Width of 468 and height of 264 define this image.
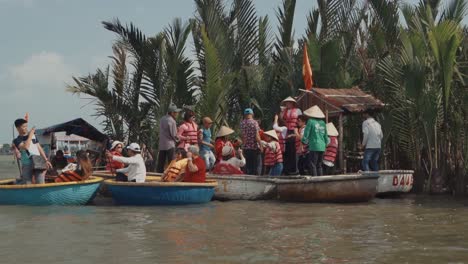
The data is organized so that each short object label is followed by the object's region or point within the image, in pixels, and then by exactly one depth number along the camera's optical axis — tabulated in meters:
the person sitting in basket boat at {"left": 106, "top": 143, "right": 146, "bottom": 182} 12.45
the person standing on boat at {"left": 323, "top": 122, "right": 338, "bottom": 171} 13.91
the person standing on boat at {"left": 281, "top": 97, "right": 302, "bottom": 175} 13.77
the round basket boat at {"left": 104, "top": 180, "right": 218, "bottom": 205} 12.05
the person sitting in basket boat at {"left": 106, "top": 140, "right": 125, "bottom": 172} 14.26
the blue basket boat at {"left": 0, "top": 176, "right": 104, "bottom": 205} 11.98
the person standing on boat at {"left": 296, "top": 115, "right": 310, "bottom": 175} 13.70
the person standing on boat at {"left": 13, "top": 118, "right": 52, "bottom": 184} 11.91
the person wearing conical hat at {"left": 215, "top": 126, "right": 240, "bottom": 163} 14.64
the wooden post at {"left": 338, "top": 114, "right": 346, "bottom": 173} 14.38
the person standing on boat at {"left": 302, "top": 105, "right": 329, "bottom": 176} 12.80
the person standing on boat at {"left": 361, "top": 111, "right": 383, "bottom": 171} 13.76
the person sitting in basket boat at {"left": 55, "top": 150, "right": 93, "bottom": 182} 12.40
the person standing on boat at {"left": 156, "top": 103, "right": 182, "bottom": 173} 14.19
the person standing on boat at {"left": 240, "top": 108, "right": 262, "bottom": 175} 13.83
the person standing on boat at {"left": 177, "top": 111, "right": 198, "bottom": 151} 14.12
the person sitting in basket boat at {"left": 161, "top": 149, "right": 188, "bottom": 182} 12.58
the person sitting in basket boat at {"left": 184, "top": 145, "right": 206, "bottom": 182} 12.22
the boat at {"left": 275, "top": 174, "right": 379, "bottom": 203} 12.44
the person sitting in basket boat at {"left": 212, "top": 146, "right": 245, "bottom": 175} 13.82
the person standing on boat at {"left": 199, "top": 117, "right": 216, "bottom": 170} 14.48
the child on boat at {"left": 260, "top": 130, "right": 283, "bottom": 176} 13.47
